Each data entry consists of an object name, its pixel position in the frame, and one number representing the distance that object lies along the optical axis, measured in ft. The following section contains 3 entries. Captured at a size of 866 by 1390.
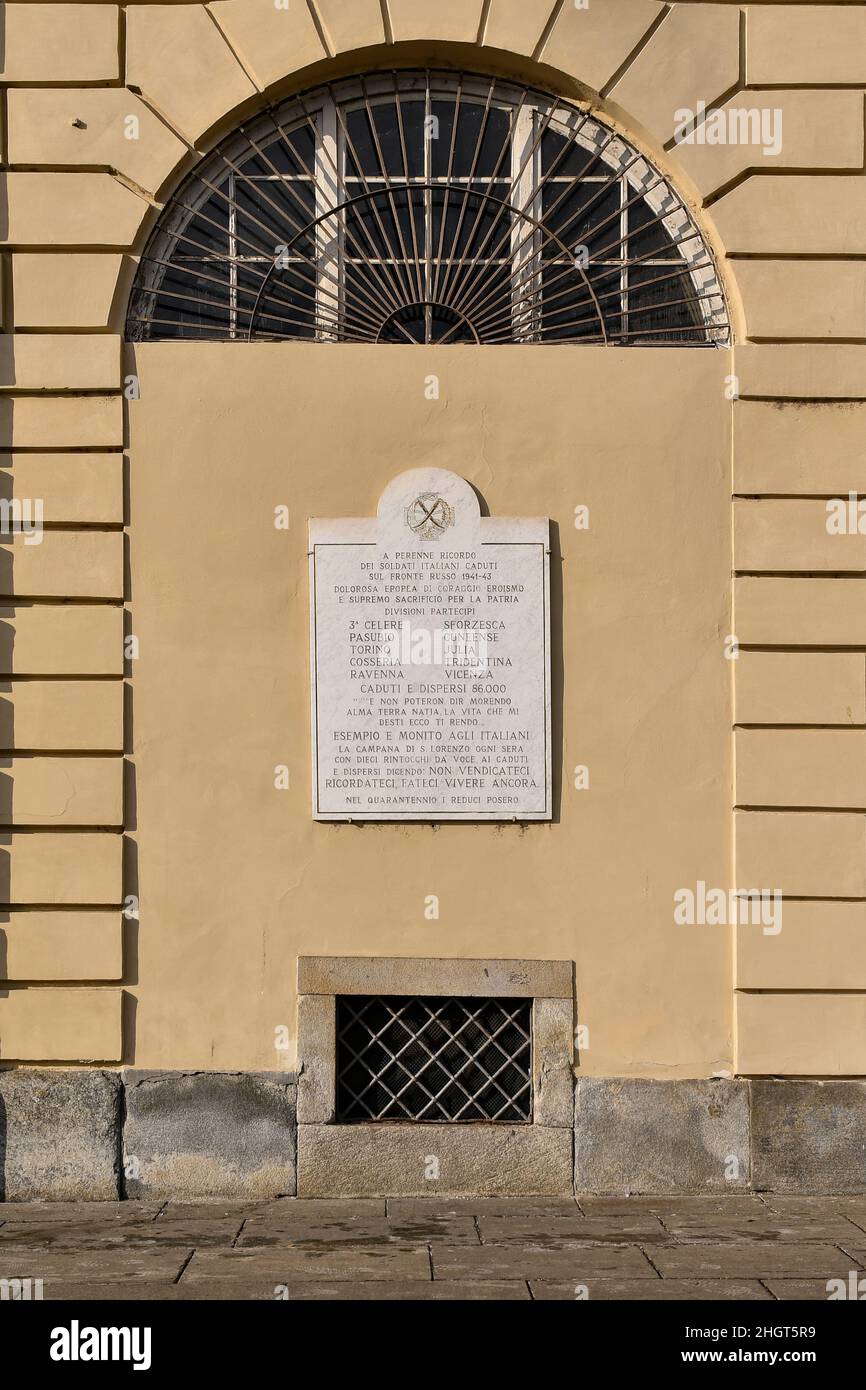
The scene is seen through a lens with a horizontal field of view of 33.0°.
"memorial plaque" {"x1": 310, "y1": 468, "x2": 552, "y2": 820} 27.22
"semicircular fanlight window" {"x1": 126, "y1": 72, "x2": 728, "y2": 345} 28.35
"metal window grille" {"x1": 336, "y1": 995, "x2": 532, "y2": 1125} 27.45
